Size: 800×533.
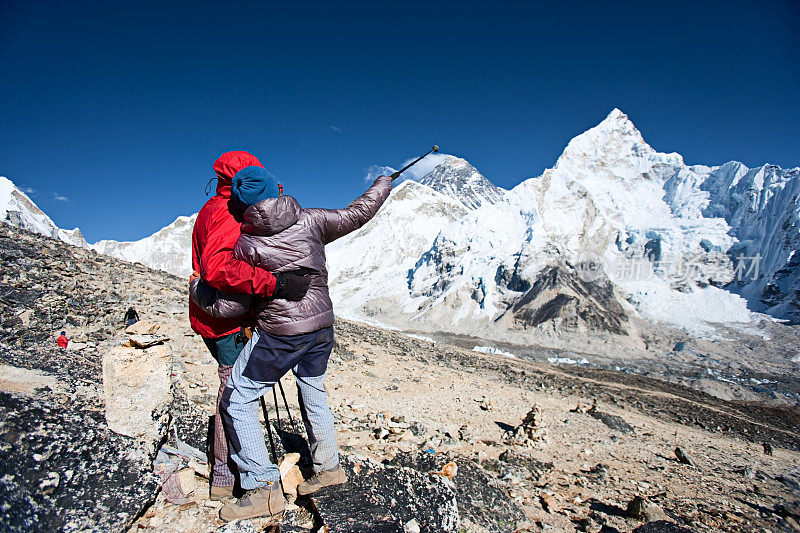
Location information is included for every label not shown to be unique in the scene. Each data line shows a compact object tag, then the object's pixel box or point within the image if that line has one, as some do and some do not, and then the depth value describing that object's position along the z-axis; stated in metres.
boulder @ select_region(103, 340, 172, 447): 2.58
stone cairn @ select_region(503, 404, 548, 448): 6.02
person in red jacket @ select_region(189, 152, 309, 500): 2.11
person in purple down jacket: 2.29
